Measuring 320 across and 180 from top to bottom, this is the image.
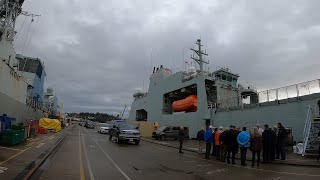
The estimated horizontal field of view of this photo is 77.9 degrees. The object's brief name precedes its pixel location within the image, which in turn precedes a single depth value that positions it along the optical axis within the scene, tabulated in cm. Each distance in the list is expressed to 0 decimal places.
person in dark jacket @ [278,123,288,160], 962
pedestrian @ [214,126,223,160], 1019
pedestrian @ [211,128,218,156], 1046
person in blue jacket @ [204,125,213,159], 1051
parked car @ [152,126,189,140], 2103
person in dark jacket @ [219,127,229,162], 950
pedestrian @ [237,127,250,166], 866
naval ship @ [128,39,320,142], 1316
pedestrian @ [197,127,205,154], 1153
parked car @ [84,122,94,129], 4990
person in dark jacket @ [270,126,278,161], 920
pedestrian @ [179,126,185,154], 1241
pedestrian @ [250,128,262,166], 854
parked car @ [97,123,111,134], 2940
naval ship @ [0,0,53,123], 1457
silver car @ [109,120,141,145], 1586
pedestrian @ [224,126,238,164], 931
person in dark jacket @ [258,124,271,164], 914
